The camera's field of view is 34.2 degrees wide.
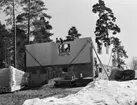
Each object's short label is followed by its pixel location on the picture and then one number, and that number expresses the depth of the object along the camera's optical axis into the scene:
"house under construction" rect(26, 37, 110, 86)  23.00
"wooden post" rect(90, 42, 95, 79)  22.69
